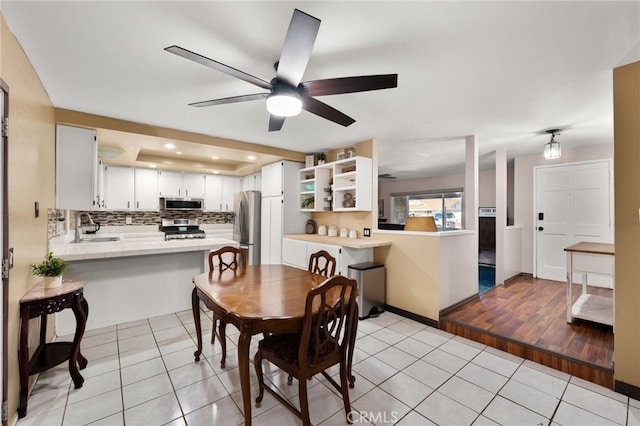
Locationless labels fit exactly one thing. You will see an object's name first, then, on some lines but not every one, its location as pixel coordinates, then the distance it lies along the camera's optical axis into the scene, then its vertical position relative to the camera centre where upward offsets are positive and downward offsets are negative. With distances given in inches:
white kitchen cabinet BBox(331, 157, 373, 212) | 150.5 +16.6
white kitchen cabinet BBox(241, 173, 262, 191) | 218.4 +25.8
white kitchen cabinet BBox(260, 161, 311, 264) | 182.1 +2.9
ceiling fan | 51.2 +31.3
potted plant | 78.4 -16.1
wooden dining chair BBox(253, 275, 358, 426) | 60.1 -32.7
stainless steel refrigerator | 202.7 -7.3
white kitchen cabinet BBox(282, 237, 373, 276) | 136.9 -21.5
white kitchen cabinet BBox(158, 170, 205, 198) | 207.3 +22.8
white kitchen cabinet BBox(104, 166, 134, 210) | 188.2 +18.2
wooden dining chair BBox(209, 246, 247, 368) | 89.7 -20.7
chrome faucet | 149.8 -4.1
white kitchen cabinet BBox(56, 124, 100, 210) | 110.8 +19.1
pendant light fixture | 140.2 +32.7
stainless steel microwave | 205.5 +7.9
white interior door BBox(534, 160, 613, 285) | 165.5 +1.7
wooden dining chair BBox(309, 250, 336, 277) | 98.8 -18.1
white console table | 99.0 -20.6
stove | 209.7 -12.4
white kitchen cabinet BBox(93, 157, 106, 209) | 169.5 +19.8
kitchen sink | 170.9 -15.7
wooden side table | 67.4 -32.0
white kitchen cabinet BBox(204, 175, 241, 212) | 227.6 +18.7
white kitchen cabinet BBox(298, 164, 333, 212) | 172.7 +15.8
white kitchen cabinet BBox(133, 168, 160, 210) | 198.1 +17.7
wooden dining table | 59.1 -21.7
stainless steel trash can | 131.6 -35.9
